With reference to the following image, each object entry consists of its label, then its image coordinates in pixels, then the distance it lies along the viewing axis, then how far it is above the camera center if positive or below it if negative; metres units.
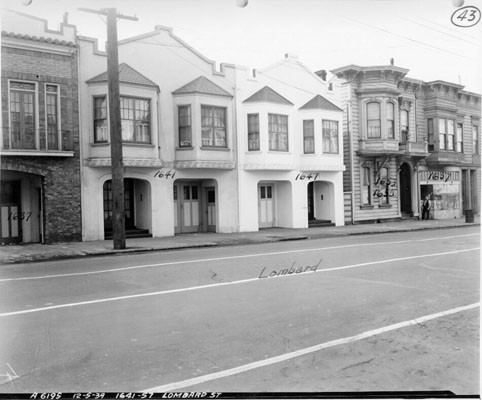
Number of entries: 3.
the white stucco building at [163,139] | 18.61 +2.45
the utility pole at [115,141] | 15.34 +1.82
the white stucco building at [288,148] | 22.72 +2.32
